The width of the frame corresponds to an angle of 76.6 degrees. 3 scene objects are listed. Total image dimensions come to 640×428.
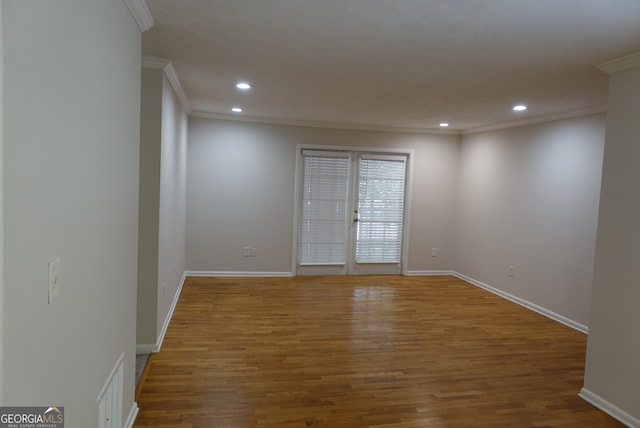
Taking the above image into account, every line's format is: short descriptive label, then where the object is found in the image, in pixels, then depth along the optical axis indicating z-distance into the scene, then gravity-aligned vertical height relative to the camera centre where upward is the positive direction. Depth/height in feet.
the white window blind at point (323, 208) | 20.76 -0.63
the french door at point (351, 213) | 20.86 -0.85
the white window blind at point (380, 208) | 21.42 -0.55
